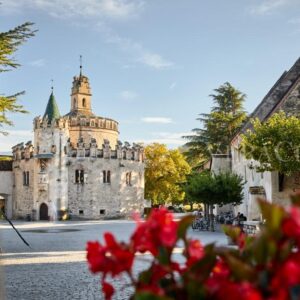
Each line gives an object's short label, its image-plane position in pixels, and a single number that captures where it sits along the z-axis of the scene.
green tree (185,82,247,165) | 42.24
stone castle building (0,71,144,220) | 43.81
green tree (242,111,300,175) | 17.46
